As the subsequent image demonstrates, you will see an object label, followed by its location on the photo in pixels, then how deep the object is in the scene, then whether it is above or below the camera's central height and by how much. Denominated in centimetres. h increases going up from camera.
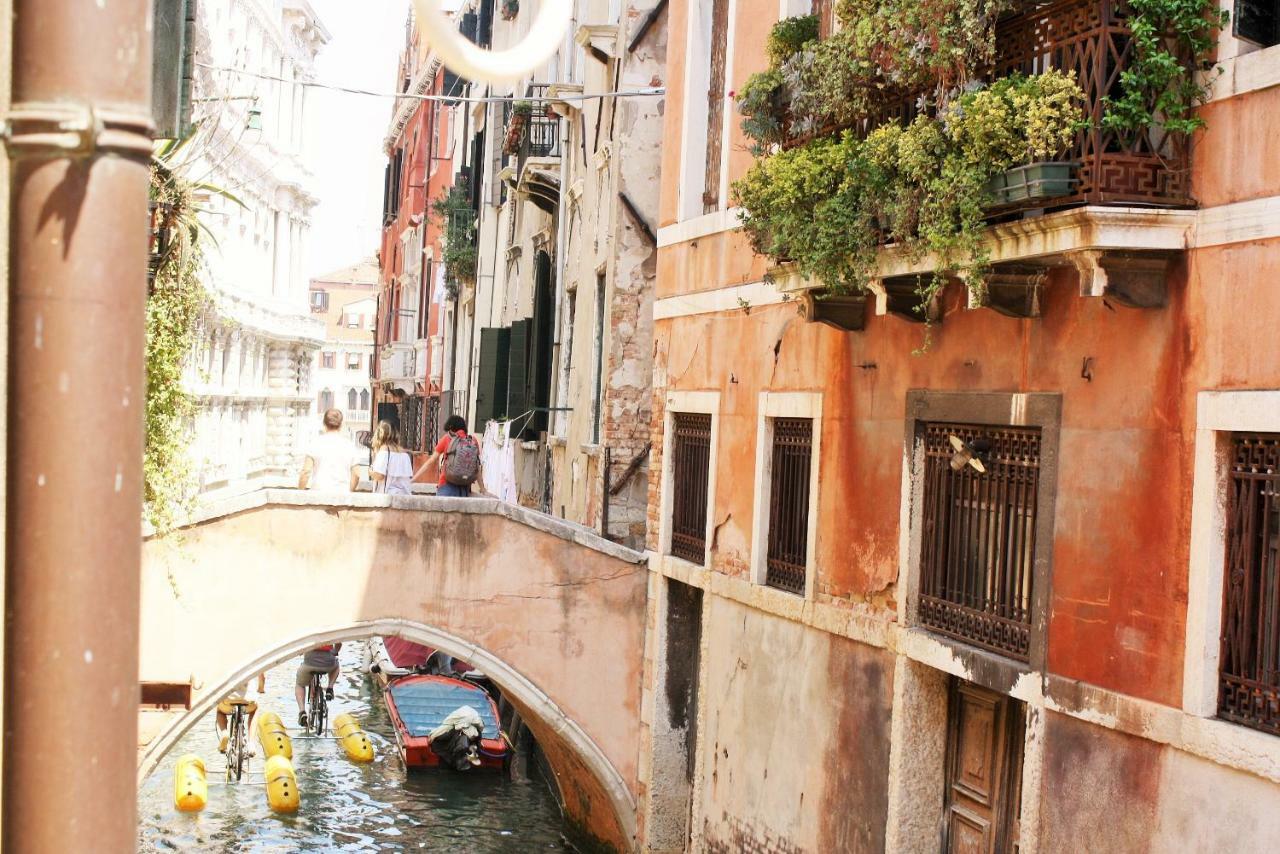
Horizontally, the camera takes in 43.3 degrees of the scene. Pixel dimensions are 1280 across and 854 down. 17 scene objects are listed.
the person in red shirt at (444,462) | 1445 -52
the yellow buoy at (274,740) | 1717 -371
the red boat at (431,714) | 1769 -358
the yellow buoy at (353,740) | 1823 -390
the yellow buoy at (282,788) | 1577 -384
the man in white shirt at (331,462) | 1310 -51
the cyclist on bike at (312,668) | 1952 -325
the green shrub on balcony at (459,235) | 2911 +312
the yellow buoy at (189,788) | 1563 -386
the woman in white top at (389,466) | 1398 -56
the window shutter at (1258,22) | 576 +149
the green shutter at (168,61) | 441 +93
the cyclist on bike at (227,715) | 1731 -346
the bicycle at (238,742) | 1705 -366
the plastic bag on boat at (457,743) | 1745 -366
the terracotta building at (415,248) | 3650 +403
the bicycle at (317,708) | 1958 -375
